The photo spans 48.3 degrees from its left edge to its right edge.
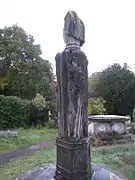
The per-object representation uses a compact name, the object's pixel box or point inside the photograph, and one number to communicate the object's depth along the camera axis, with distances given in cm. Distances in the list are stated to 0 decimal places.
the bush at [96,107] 841
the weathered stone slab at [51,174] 271
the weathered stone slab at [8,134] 635
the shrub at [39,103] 836
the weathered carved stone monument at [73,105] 256
